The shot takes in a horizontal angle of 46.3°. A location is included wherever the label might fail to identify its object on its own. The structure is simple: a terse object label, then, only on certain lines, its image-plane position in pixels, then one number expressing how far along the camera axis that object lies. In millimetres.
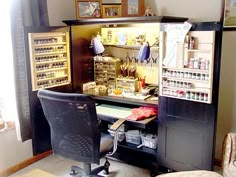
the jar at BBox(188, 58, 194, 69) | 2252
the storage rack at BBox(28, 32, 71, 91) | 2611
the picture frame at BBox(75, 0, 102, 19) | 3020
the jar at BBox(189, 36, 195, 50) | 2211
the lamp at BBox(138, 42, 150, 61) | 2730
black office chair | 1991
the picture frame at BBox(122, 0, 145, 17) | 2850
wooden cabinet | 2174
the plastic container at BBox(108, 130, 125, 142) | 2938
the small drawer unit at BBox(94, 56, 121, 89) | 3090
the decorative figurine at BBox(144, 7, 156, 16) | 2752
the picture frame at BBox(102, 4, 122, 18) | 2998
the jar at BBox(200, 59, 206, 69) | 2188
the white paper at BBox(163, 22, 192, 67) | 2227
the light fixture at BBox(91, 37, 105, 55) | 3002
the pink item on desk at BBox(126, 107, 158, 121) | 2413
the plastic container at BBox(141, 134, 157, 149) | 2705
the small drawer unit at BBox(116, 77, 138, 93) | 2943
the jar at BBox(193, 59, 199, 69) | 2225
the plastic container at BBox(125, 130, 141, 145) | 2836
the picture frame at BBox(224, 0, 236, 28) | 2498
